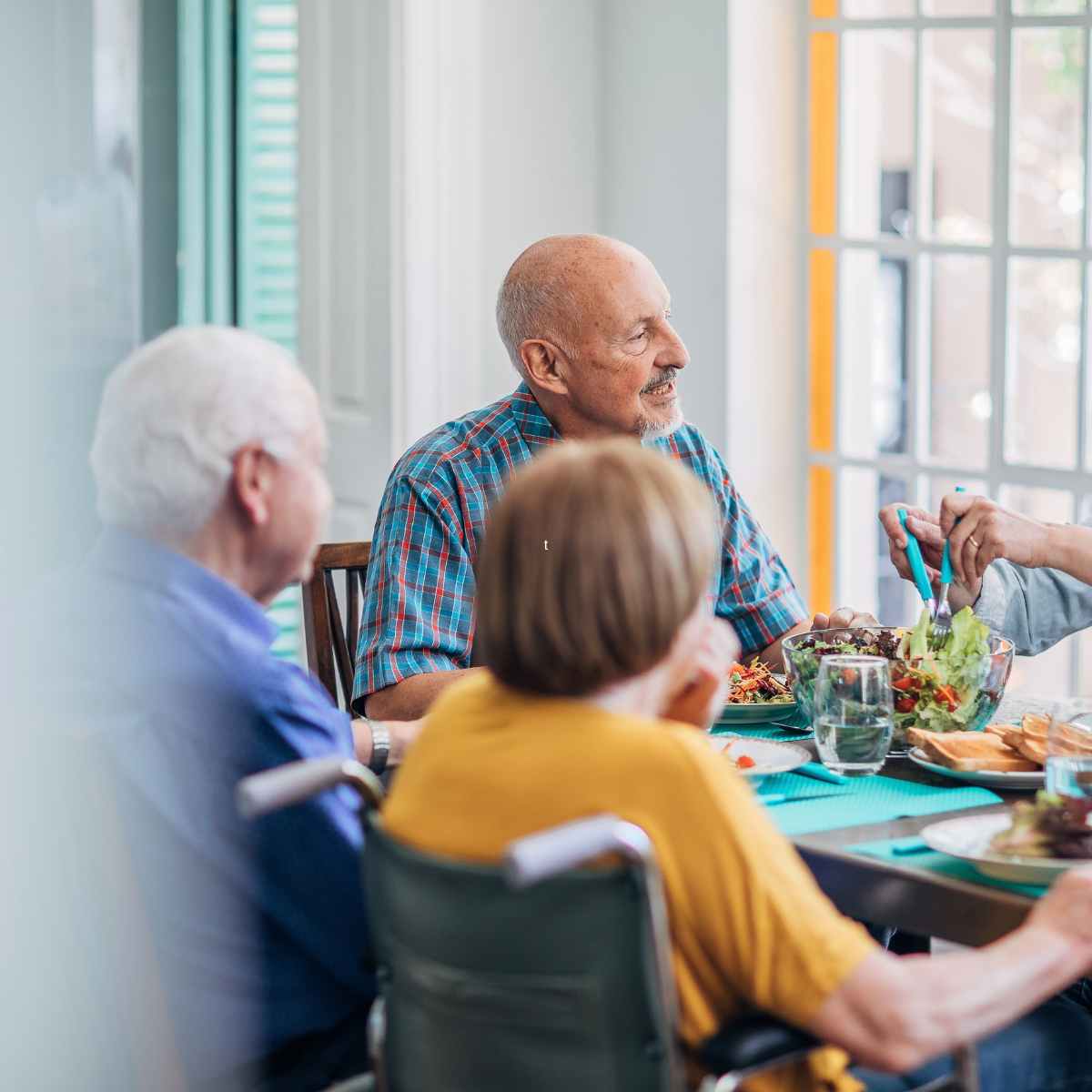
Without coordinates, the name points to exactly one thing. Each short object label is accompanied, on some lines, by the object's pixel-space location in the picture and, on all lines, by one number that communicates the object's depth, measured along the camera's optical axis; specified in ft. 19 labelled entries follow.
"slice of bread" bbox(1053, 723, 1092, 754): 10.27
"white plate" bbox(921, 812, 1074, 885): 9.86
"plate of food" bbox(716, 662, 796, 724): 11.80
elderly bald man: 12.76
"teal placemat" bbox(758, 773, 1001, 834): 10.50
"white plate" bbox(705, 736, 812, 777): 10.98
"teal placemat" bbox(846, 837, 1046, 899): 9.89
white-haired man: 9.75
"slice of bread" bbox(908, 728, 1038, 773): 10.85
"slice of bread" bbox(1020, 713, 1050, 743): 10.85
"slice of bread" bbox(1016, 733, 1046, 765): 10.79
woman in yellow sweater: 9.03
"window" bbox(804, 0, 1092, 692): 15.89
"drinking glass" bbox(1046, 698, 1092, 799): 9.97
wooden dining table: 9.84
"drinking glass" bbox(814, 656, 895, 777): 10.81
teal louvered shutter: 19.48
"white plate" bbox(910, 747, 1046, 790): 10.77
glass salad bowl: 11.24
